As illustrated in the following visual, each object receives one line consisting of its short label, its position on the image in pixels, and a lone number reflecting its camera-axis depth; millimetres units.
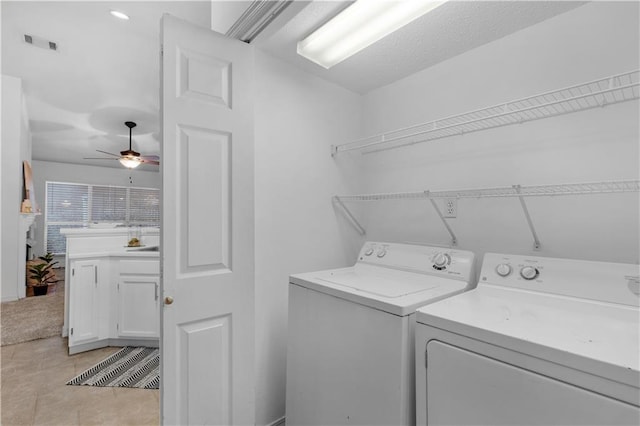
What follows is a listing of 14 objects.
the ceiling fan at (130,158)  4695
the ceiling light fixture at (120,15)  2224
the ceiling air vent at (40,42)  2678
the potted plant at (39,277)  4361
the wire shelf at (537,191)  1247
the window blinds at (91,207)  7278
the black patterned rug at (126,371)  2217
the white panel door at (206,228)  1341
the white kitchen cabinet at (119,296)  2707
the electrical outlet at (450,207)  1795
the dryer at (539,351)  743
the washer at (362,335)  1118
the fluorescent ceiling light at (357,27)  1328
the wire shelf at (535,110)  1268
